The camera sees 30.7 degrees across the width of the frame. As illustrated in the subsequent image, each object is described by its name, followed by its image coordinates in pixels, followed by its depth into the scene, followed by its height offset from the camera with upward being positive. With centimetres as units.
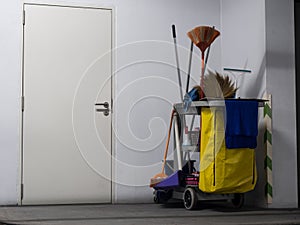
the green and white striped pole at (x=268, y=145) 482 -18
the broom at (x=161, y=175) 483 -45
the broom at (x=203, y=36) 477 +79
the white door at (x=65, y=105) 509 +19
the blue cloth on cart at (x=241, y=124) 438 +1
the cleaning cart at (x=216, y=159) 436 -27
